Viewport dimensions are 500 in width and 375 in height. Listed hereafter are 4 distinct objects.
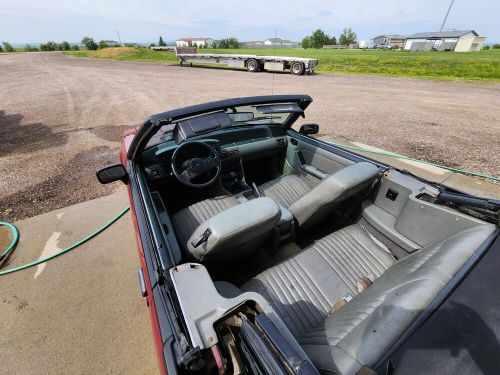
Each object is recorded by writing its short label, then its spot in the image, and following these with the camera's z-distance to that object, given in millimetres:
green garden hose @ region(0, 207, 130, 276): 2874
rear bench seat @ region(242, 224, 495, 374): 1107
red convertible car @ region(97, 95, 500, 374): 1033
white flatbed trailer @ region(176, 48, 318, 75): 16156
